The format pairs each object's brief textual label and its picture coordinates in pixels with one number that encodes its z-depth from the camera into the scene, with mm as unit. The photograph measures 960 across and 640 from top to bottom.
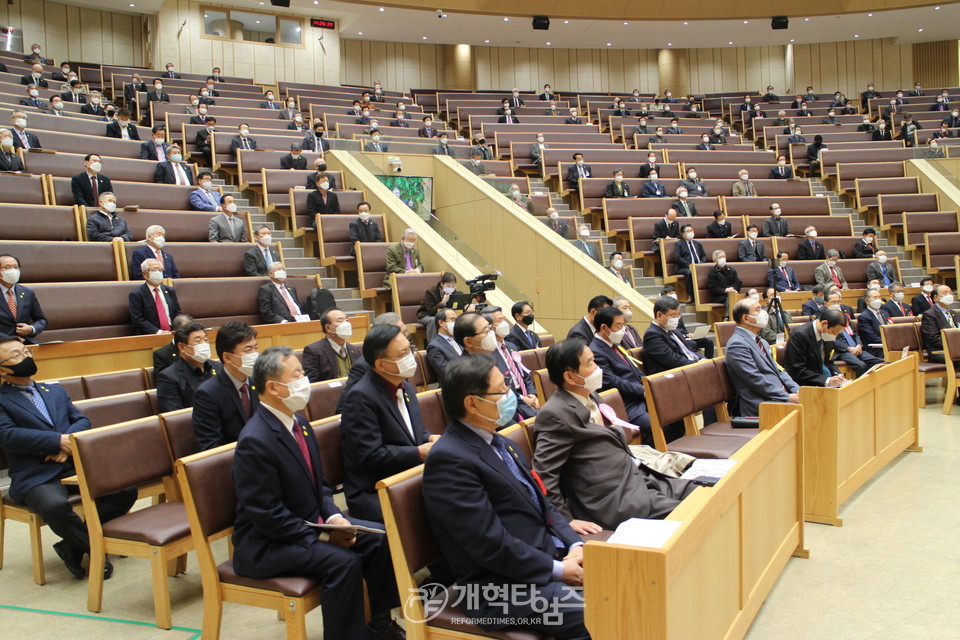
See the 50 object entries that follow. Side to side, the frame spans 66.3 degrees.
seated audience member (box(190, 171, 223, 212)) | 7570
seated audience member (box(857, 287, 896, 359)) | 6926
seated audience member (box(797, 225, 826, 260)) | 9781
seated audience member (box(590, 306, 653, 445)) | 4184
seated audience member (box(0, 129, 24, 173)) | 6809
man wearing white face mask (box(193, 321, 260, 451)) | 2955
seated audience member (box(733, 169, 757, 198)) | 11312
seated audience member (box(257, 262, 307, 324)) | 6227
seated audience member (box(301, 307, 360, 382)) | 4359
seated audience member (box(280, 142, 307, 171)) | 9414
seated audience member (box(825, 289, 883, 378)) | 6174
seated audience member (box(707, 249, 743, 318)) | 8461
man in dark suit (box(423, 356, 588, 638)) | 1858
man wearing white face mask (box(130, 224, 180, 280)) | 5883
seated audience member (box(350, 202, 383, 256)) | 7891
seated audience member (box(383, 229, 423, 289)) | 7488
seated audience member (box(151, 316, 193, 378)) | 4273
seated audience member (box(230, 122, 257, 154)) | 9797
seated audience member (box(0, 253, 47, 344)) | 4652
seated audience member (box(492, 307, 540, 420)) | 4129
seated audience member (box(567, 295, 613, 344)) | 4832
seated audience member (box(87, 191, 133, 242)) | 6195
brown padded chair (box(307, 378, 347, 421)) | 3541
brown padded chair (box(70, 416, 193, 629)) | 2490
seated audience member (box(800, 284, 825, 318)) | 7566
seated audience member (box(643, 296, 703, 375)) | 4723
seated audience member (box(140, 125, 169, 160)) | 8500
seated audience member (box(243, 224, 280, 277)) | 6694
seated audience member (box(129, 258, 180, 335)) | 5328
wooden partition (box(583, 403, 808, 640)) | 1571
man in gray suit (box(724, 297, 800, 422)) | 4039
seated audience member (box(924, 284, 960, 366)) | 6348
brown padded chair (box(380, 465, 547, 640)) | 1895
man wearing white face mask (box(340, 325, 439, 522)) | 2584
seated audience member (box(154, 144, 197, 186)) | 7977
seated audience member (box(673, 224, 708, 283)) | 8906
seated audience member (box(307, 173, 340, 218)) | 8250
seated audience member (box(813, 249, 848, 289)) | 9125
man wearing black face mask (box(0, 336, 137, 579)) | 2895
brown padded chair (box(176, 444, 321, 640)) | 2131
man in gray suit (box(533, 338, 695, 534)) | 2395
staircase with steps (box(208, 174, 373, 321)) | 7551
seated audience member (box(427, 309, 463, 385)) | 4504
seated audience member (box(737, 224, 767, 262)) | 9234
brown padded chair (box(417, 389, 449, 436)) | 3377
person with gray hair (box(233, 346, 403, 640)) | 2156
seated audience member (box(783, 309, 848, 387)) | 4566
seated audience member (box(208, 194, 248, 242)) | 7051
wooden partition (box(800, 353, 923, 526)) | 3459
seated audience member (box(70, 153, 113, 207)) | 6680
